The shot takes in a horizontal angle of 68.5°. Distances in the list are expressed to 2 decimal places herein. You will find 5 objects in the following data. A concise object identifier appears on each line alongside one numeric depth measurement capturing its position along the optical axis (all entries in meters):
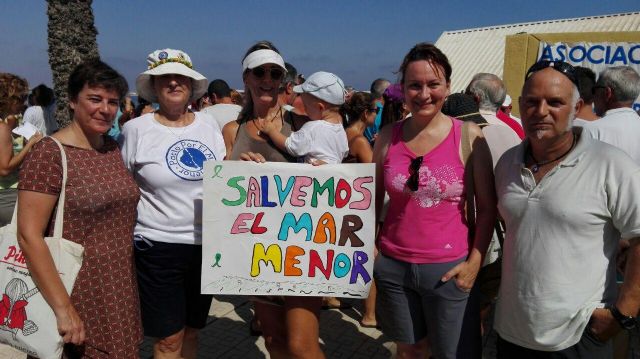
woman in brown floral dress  1.96
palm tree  9.02
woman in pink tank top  2.18
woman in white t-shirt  2.43
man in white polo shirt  1.79
